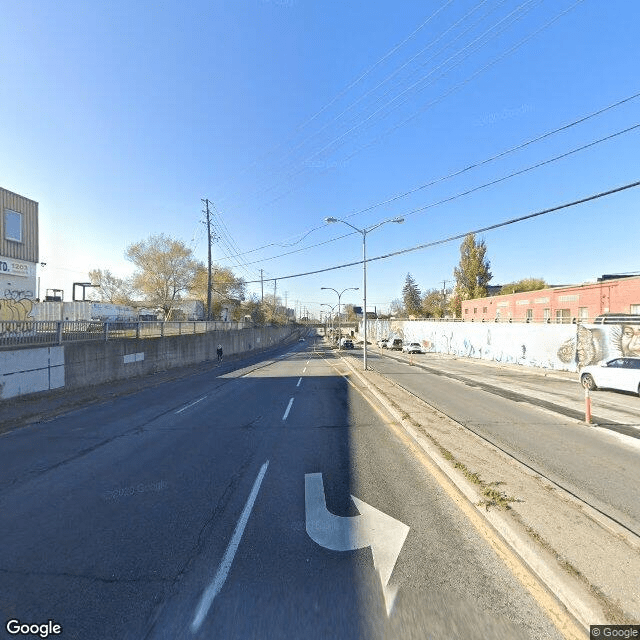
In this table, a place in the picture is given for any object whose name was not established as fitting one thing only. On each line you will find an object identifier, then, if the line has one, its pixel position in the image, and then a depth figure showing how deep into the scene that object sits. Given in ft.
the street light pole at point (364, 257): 72.42
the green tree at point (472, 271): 208.54
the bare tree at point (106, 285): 209.36
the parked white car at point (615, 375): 43.96
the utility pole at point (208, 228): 128.47
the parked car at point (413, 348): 140.15
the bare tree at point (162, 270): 158.40
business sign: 60.85
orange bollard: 29.63
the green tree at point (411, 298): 347.15
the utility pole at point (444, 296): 308.30
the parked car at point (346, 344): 176.28
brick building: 92.94
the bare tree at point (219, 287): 174.70
